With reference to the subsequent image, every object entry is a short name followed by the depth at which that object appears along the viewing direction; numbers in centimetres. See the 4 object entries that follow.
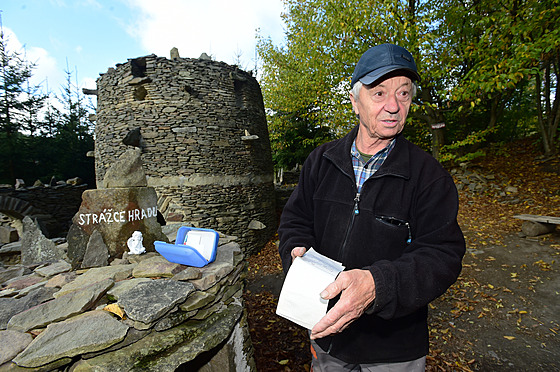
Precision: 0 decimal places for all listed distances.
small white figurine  266
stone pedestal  250
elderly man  109
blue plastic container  241
